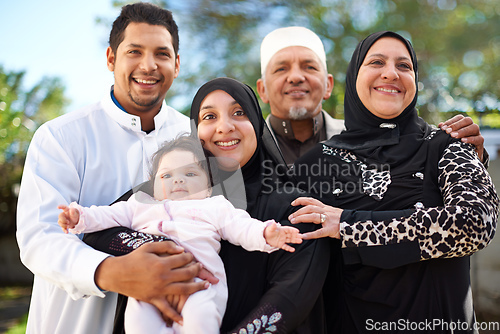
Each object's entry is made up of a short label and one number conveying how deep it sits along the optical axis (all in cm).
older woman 190
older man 336
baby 169
